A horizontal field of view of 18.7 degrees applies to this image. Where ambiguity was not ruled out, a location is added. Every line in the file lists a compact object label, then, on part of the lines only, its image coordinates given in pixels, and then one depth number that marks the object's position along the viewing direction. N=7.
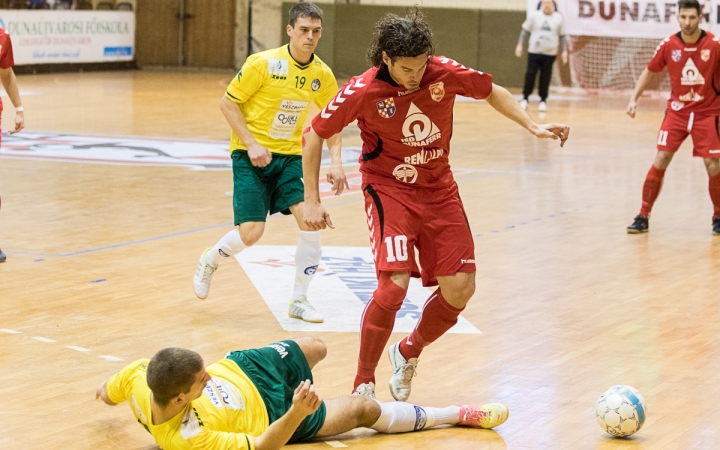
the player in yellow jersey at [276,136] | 14.03
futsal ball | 9.73
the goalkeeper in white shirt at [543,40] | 44.24
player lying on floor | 8.16
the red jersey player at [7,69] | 17.20
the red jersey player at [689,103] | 20.04
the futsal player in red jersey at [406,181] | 10.30
